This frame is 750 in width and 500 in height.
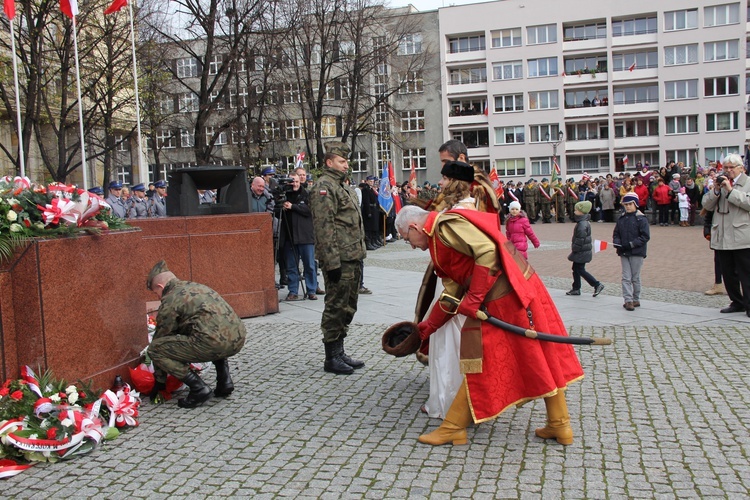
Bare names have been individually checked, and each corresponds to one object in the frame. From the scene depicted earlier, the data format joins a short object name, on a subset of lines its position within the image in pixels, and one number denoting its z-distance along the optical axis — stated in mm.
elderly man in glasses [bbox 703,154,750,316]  9117
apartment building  60625
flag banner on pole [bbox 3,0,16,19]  9511
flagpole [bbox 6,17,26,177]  7380
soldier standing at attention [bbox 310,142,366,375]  6543
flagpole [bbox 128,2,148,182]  12022
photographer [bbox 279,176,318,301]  11141
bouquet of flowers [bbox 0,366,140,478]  4656
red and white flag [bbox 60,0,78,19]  10195
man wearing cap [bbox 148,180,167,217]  16547
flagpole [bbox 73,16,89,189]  8439
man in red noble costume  4523
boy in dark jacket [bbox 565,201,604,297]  11078
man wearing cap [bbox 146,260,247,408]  5730
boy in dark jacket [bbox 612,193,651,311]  9898
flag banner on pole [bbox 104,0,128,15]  12177
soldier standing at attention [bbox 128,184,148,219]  16250
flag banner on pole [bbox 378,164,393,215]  22484
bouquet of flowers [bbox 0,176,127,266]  5203
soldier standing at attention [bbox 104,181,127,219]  15240
